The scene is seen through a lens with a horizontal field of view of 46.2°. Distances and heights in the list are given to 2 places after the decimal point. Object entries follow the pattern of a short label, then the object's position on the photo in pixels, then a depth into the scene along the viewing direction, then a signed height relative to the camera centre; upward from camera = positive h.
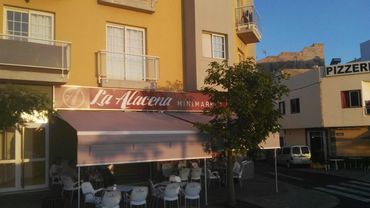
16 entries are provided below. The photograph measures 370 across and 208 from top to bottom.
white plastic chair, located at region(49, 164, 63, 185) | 17.16 -1.21
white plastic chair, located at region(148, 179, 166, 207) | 15.74 -1.82
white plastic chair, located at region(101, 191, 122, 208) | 13.29 -1.77
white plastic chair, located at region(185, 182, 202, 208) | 15.36 -1.78
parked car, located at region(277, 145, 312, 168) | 39.47 -1.61
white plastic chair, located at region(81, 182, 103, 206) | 14.55 -1.69
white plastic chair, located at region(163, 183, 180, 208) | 14.84 -1.75
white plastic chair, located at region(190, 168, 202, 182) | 20.09 -1.56
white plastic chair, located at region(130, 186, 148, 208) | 14.05 -1.74
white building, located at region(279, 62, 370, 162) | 38.81 +2.47
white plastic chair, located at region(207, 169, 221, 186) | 21.14 -1.79
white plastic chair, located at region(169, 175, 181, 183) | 16.85 -1.50
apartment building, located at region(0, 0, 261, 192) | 15.54 +2.98
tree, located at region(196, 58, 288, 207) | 16.22 +1.14
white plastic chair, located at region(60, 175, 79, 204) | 16.52 -1.55
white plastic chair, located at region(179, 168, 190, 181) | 19.83 -1.52
